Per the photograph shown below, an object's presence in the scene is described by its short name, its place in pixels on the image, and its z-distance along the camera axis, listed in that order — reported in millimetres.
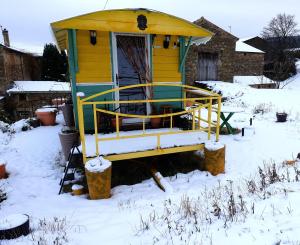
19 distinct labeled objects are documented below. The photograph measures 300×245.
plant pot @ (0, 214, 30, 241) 3066
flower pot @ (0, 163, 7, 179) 5379
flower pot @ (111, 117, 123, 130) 6068
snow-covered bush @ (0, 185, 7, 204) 4422
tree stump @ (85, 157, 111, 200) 4332
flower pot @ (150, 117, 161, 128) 6430
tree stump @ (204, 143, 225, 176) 5246
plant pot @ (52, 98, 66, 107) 14409
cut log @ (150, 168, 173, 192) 4639
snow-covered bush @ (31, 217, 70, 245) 2951
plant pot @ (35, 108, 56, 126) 9781
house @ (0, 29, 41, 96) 20891
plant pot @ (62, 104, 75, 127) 7359
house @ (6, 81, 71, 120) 20641
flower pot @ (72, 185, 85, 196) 4630
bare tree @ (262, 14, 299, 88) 38250
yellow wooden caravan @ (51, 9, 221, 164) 5270
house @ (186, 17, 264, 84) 19156
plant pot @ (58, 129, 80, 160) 5895
